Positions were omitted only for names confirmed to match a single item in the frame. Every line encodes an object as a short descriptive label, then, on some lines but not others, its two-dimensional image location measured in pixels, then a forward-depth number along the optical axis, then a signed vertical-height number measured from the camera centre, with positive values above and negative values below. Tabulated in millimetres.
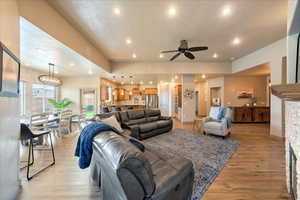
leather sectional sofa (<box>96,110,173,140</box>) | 4078 -832
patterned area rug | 2149 -1292
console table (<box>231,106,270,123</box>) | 6789 -757
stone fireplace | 1451 -558
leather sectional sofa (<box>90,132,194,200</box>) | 1025 -748
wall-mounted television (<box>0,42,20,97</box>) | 1426 +314
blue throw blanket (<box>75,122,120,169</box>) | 1627 -539
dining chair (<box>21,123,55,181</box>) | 2377 -674
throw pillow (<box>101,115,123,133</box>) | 3227 -569
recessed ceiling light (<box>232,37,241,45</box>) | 4164 +1960
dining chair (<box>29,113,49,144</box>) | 3561 -686
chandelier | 4681 +736
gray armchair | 4258 -822
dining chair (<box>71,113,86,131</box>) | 5344 -844
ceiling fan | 3713 +1502
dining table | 3614 -677
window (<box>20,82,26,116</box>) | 5415 +107
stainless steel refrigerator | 10453 -142
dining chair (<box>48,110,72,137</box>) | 4309 -863
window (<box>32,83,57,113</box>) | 5948 +88
